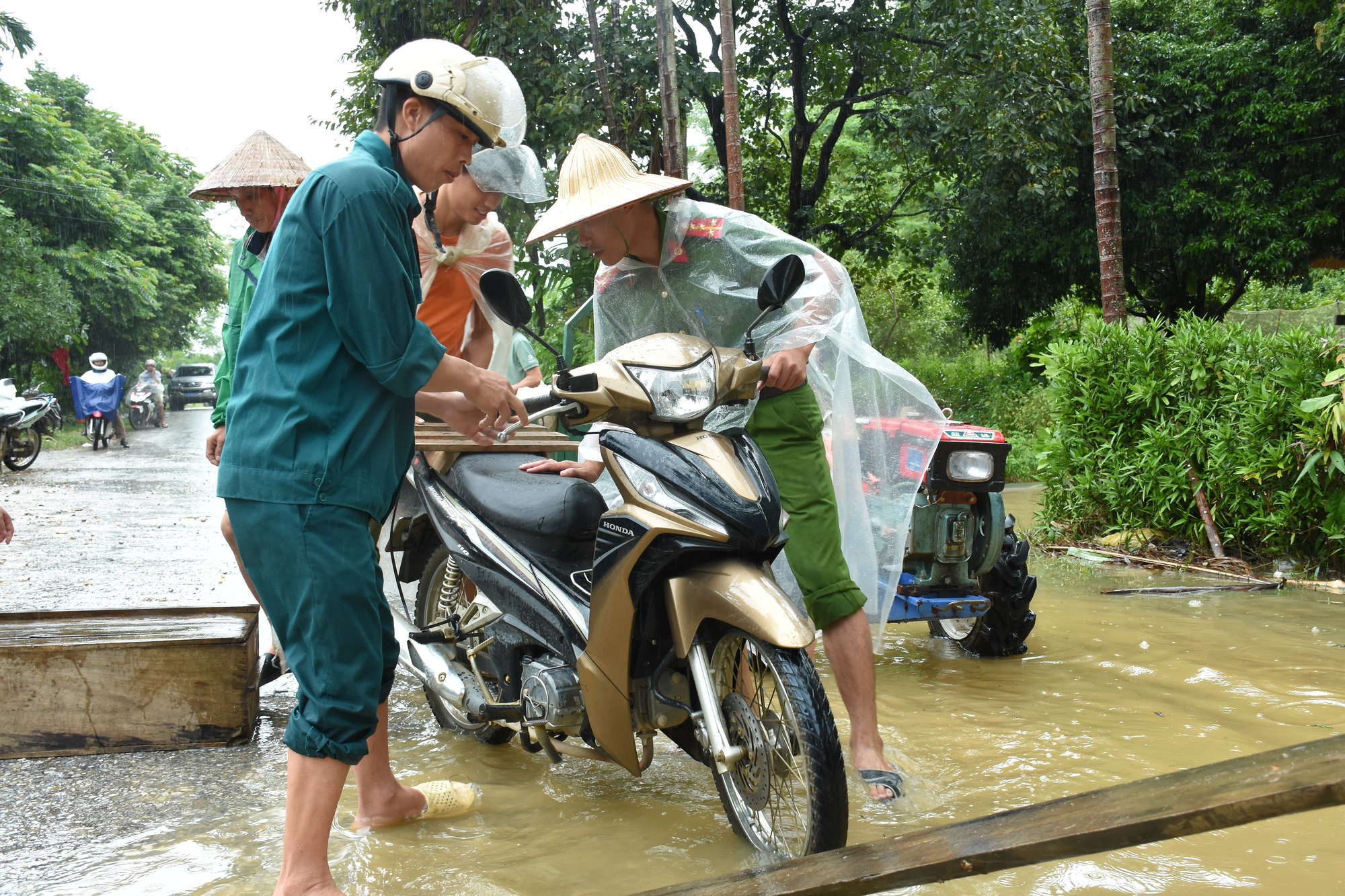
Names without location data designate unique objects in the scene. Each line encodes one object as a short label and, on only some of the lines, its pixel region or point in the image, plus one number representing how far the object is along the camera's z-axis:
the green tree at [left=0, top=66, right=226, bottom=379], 21.48
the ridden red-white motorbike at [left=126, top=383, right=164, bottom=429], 25.44
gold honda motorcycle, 2.45
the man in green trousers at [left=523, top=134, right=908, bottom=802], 3.14
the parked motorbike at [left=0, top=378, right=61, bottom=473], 12.71
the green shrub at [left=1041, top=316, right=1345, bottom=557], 5.88
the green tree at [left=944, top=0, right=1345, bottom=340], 15.35
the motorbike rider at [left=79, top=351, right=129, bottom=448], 18.28
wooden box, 3.37
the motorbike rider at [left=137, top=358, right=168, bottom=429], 25.42
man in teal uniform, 2.19
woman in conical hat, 3.80
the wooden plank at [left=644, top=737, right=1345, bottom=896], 1.31
